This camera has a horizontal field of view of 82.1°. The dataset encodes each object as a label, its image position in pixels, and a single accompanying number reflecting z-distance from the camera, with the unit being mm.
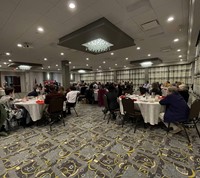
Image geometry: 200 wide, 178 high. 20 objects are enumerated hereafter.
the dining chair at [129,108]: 3305
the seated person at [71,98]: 4840
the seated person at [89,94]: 7343
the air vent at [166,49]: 6379
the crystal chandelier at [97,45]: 4125
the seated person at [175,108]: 2770
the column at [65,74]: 9337
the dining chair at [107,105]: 4090
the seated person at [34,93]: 5016
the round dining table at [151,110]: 3254
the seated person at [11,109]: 3448
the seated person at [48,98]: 3642
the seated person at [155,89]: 5306
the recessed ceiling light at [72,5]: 2654
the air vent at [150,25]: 3549
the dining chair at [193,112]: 2674
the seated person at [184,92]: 3969
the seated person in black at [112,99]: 4088
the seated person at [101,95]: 6392
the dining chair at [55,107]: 3541
